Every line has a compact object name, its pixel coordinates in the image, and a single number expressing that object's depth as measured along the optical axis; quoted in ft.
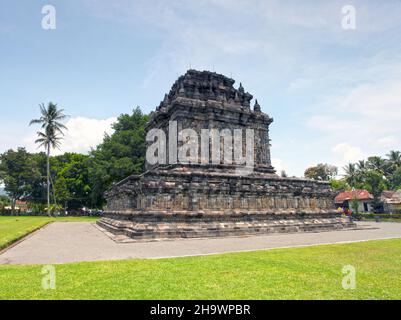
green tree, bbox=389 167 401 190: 220.84
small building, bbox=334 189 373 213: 195.80
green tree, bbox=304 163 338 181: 251.39
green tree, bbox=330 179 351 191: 237.45
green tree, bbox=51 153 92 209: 183.93
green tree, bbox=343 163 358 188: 218.59
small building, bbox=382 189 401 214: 176.96
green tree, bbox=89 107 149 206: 143.02
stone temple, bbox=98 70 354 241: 59.41
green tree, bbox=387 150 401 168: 228.88
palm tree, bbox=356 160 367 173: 222.89
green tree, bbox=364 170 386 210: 166.20
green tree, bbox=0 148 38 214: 189.26
